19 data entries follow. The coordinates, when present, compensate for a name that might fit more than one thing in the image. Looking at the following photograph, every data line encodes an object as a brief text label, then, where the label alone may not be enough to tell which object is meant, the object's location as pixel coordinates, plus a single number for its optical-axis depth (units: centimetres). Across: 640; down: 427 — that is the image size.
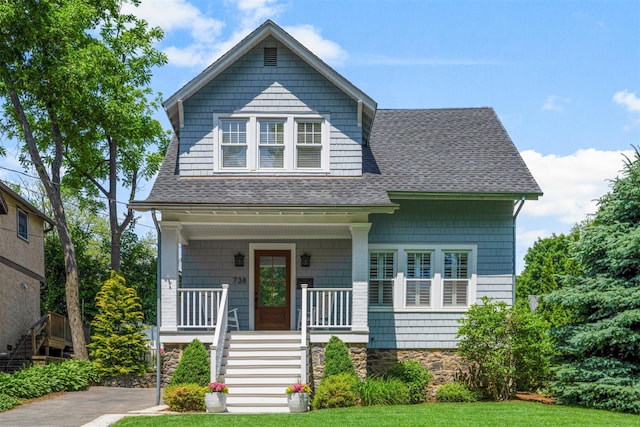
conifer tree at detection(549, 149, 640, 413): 1522
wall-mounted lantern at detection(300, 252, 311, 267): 1941
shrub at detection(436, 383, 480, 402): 1675
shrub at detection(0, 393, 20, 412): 1613
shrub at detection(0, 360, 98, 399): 1800
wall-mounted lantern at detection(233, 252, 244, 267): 1933
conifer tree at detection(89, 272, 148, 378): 2309
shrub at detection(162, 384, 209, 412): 1506
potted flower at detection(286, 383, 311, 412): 1473
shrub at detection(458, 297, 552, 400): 1669
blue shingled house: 1756
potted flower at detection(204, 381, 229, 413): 1472
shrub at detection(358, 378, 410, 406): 1566
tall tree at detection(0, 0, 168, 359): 2378
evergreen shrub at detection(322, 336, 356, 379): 1623
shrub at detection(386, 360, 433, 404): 1733
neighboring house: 2620
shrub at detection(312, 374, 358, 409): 1527
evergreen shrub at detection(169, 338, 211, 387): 1584
